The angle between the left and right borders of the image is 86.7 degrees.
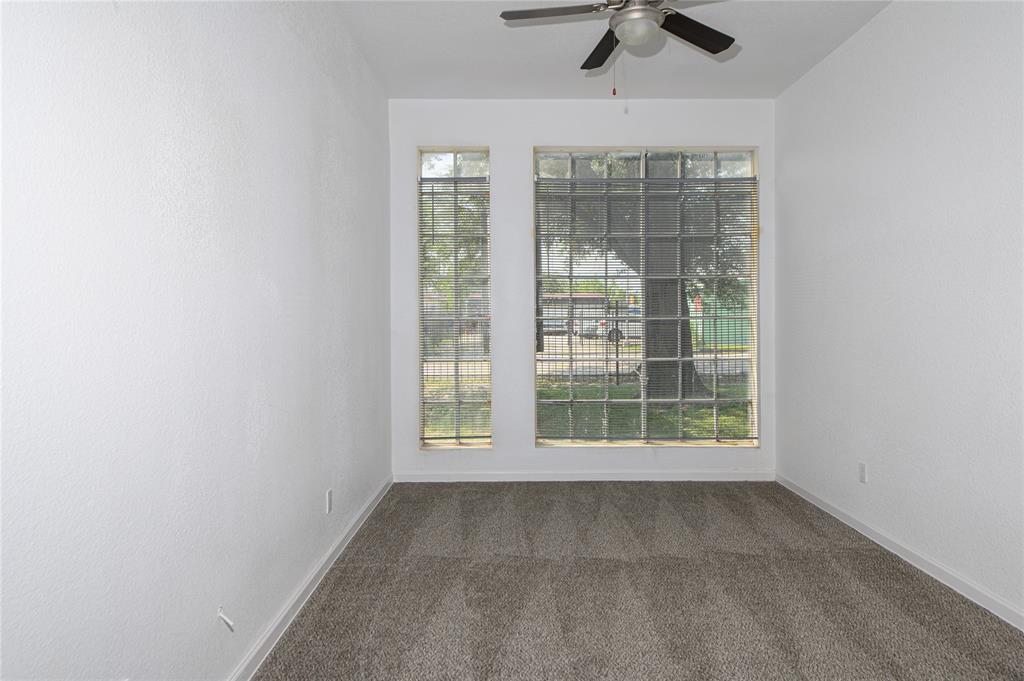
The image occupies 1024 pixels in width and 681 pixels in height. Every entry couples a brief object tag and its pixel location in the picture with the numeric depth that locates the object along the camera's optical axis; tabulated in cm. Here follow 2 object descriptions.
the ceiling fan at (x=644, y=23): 210
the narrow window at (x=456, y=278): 410
